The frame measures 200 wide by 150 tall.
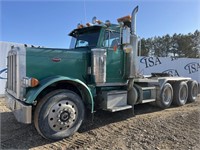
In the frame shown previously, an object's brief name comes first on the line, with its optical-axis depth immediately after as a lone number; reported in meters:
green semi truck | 3.96
